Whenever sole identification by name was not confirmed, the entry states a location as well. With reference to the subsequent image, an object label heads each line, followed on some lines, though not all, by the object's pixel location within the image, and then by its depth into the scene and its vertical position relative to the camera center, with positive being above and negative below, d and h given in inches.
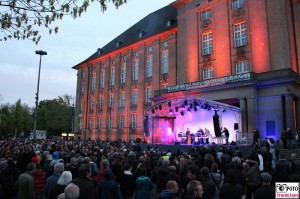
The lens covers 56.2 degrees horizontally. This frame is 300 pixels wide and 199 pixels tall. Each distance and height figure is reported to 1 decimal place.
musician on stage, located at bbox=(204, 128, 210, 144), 1122.0 +16.1
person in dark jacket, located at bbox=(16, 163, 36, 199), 264.8 -48.8
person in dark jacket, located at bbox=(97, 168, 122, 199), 245.1 -45.9
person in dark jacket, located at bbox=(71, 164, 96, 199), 225.6 -38.4
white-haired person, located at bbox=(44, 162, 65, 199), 259.8 -41.1
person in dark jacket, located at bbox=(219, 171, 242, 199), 241.9 -45.7
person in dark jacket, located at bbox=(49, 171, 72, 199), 249.8 -43.0
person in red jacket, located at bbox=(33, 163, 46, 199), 291.4 -49.5
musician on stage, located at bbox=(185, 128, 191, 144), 1189.5 +1.3
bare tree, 233.3 +104.2
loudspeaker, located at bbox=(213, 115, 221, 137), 1004.0 +44.7
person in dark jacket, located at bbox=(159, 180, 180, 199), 192.6 -38.9
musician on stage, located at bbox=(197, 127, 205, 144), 1125.0 +9.8
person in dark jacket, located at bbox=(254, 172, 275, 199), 228.8 -43.4
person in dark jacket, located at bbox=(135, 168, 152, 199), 265.3 -49.4
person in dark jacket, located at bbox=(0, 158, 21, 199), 312.5 -50.3
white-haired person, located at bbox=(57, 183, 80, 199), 193.2 -39.2
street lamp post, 1107.2 +324.9
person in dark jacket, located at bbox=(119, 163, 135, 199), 303.3 -49.6
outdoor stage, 862.3 -37.2
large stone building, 1079.6 +349.5
